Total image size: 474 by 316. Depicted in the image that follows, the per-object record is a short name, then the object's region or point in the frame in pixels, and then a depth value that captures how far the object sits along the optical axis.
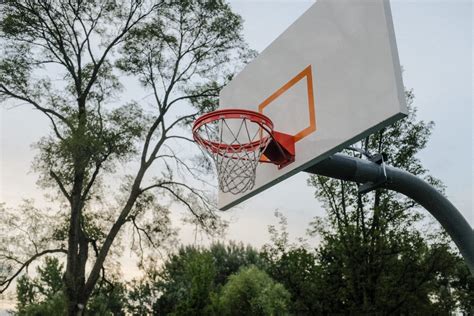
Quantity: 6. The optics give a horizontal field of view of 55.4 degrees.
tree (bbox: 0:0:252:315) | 10.62
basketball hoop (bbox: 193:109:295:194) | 3.64
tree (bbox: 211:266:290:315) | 18.72
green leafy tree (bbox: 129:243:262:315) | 17.66
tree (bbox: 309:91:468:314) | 11.12
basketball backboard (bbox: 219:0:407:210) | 2.89
